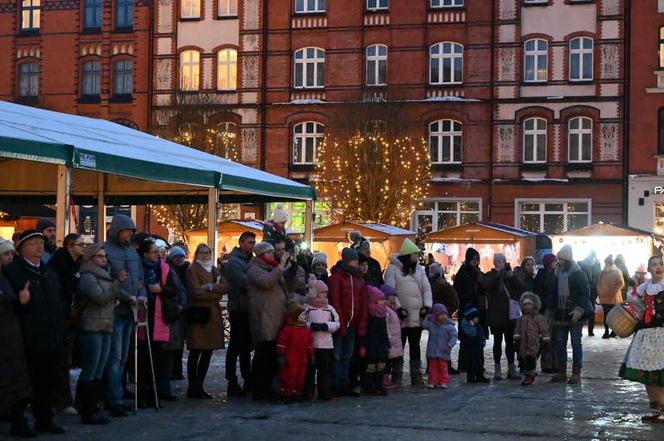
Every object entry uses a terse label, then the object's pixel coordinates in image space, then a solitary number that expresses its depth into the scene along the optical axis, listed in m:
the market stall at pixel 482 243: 28.11
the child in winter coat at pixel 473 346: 13.77
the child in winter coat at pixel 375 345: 12.34
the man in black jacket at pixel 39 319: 8.96
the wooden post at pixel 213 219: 14.86
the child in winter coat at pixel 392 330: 12.98
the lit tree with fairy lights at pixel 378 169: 36.50
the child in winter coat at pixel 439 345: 13.23
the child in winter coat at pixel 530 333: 13.75
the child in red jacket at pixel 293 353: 11.44
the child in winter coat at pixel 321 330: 11.71
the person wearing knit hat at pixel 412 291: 13.50
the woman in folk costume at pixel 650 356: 10.62
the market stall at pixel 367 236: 28.45
